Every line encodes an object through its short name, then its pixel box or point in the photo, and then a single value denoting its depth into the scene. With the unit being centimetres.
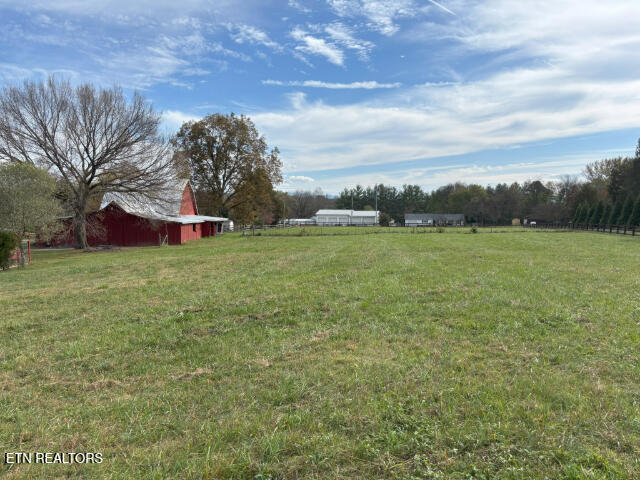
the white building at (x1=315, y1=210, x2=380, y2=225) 9612
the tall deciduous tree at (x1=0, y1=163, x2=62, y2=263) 1762
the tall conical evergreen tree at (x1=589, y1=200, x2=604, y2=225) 4825
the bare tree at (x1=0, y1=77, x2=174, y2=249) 2245
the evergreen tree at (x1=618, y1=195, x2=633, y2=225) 4075
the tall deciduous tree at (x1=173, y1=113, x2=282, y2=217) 4209
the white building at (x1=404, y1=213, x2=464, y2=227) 8776
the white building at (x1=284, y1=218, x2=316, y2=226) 8908
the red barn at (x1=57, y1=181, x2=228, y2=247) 2792
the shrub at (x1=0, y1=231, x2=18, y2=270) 1688
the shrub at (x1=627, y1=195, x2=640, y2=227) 3744
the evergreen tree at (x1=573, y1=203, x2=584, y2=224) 5312
